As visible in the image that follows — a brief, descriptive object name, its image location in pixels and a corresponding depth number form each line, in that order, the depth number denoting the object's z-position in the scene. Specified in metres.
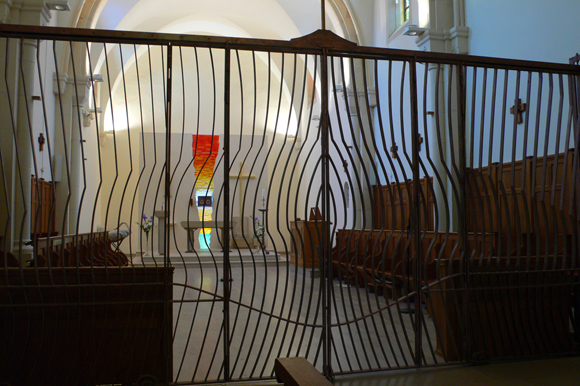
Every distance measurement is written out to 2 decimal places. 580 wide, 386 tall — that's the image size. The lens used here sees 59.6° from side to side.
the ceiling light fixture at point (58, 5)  6.47
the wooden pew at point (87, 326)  2.78
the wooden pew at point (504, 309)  3.24
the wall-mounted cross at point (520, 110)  5.48
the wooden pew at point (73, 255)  4.23
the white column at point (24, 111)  6.24
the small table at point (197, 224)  10.65
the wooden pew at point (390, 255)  5.46
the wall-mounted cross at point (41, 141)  8.30
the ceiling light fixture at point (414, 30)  7.24
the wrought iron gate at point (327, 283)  2.82
